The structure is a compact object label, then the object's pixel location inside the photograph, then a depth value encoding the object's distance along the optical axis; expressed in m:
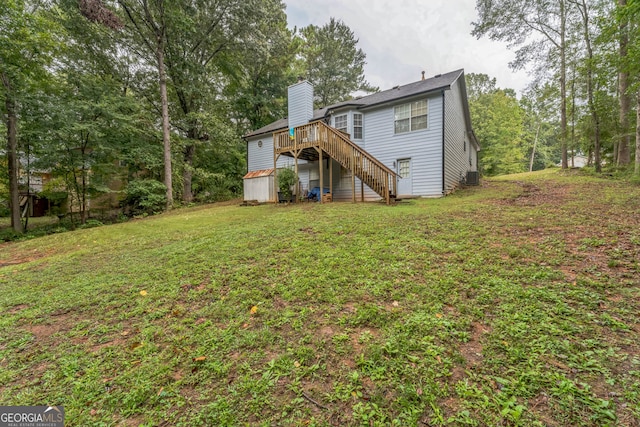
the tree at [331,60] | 25.47
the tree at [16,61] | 9.28
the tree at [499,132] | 24.45
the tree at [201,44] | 14.78
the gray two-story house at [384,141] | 11.07
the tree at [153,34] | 12.92
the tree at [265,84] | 18.62
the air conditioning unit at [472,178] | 14.90
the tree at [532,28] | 15.70
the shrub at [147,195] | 13.36
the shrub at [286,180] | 12.20
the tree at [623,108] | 10.34
